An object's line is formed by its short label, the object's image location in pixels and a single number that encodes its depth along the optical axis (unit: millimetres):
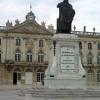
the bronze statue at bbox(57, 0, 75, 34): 19059
